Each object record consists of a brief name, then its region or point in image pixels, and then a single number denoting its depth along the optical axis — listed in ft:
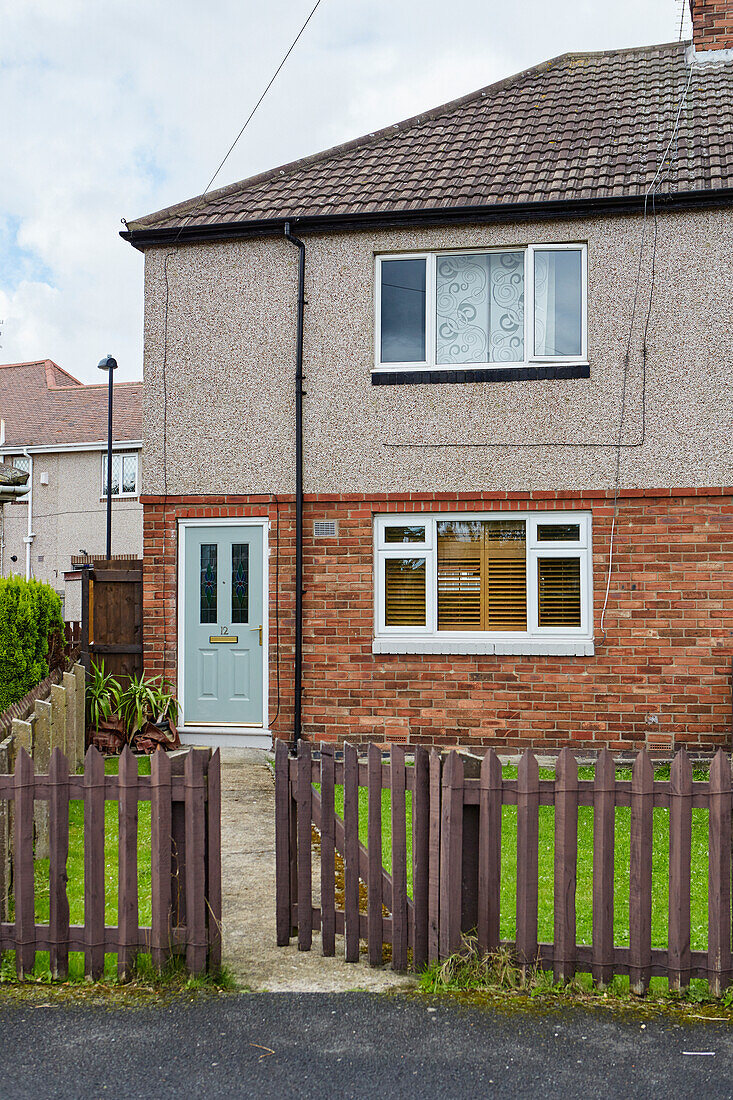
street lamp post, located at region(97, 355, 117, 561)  67.41
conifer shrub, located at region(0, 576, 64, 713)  25.13
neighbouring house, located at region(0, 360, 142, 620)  92.32
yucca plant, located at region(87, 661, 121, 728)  32.22
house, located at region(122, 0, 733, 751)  31.09
